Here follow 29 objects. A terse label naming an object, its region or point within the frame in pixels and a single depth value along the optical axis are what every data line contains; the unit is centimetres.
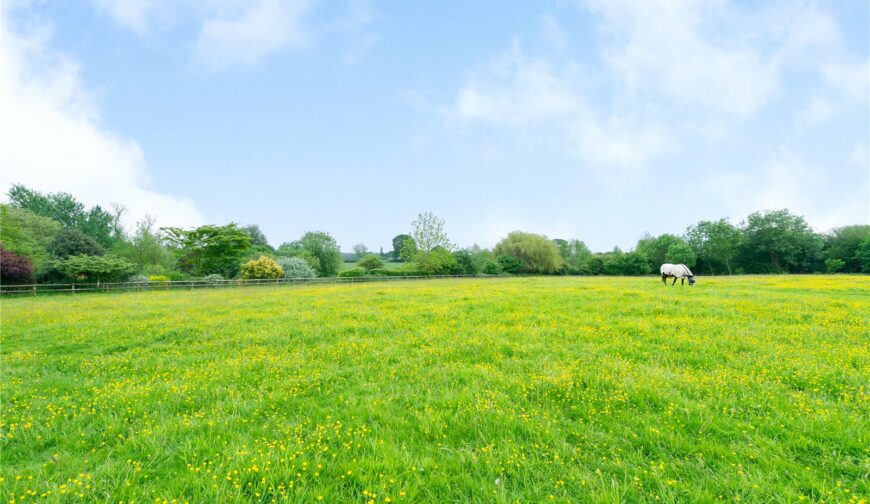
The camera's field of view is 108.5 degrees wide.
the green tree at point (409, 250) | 5544
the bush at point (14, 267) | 2147
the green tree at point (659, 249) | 6525
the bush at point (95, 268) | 2434
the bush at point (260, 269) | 3500
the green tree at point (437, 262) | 5009
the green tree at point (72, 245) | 2864
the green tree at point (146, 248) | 4061
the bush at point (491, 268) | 5338
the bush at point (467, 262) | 5388
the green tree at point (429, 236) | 5472
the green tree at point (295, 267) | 3938
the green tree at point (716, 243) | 6038
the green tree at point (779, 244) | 5666
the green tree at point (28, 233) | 2581
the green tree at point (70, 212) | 4950
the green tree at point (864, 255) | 5128
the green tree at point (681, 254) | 5888
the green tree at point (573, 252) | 6851
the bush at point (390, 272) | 4791
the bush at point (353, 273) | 4404
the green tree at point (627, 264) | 6050
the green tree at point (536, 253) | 5719
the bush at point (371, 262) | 5744
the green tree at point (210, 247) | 3791
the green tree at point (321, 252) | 5616
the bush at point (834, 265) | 5112
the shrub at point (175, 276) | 3278
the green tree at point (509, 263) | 5581
